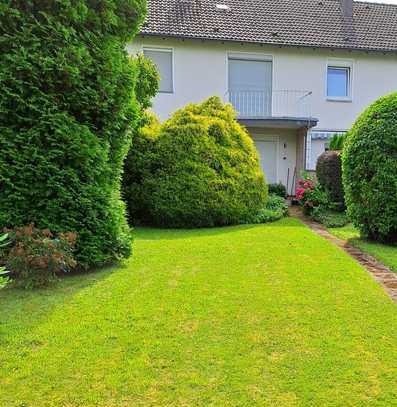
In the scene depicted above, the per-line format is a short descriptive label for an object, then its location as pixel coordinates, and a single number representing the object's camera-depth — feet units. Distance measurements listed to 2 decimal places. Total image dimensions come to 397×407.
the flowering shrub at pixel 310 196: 35.27
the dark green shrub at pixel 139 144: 30.12
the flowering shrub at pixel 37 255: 14.28
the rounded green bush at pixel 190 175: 29.19
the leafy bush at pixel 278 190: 47.94
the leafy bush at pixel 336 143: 40.42
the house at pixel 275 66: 47.88
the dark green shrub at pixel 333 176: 36.08
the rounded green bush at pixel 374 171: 22.72
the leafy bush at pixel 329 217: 30.96
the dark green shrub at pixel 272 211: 31.73
